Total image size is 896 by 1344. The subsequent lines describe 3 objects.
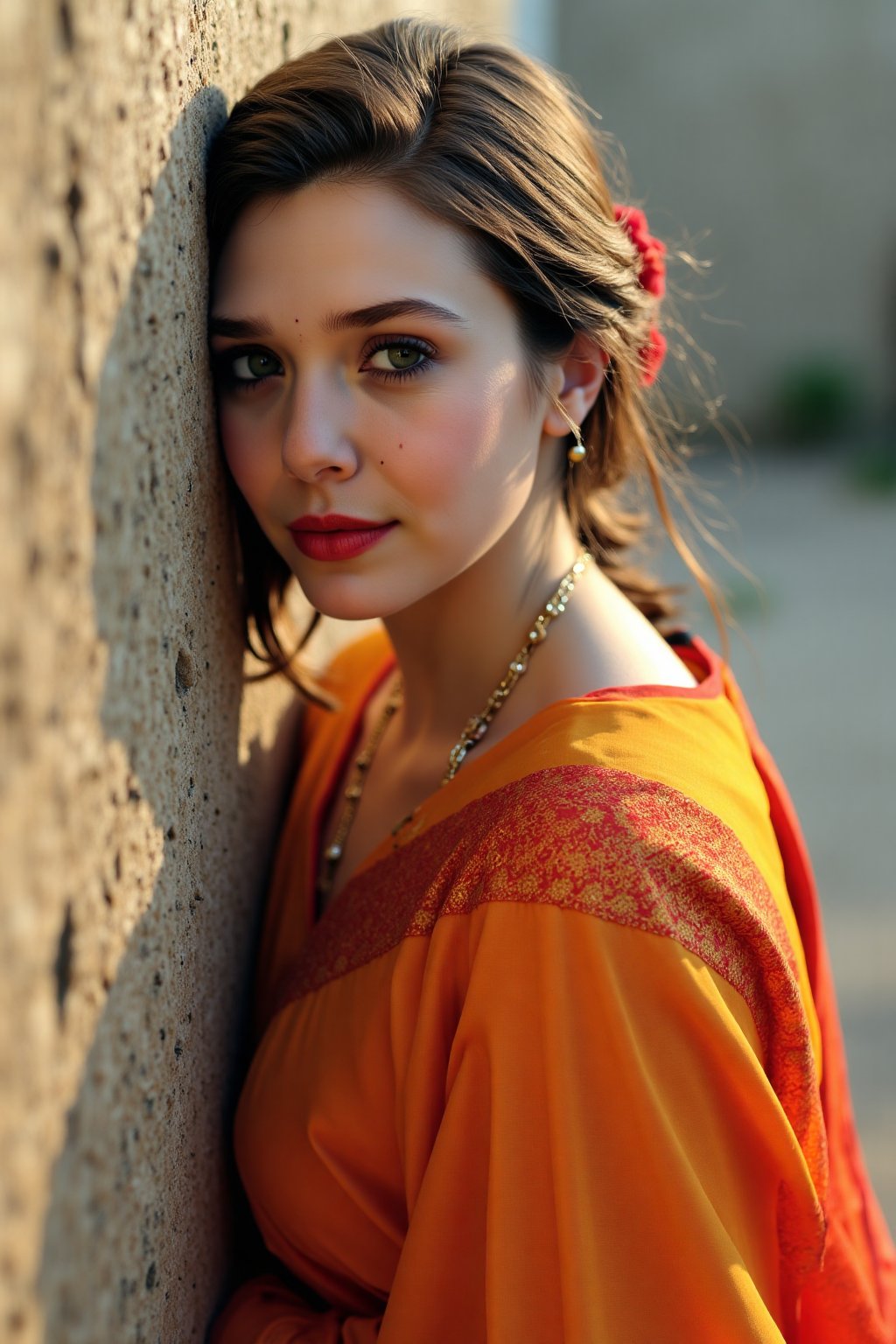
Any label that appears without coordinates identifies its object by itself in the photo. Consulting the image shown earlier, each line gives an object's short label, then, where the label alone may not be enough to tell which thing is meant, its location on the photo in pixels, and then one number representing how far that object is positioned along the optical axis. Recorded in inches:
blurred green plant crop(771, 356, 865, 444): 389.1
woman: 40.1
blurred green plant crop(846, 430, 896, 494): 338.6
